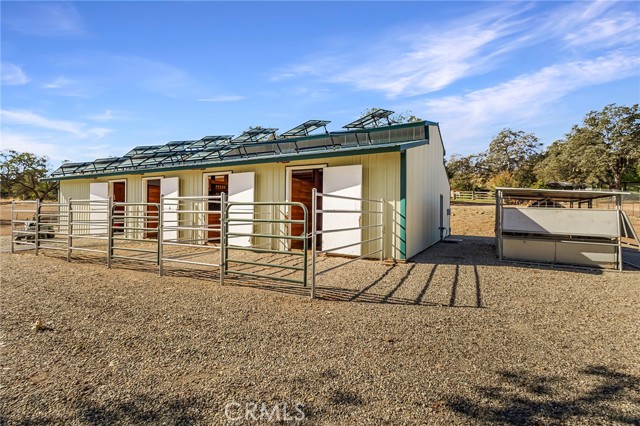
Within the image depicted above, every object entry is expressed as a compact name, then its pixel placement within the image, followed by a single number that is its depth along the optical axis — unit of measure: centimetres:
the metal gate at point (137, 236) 672
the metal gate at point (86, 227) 707
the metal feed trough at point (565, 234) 676
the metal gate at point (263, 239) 678
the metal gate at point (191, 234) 803
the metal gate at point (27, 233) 790
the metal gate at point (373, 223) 745
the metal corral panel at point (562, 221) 676
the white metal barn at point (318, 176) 748
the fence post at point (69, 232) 702
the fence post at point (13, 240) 836
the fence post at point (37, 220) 778
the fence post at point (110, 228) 650
